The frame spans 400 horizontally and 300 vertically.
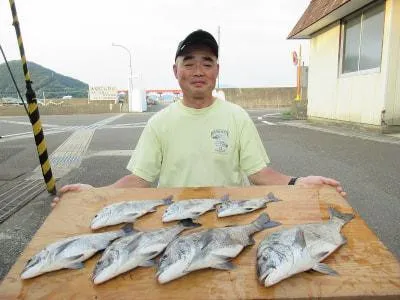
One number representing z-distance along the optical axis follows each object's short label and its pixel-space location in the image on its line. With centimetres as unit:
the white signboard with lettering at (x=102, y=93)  4034
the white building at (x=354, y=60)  1094
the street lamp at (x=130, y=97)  3494
